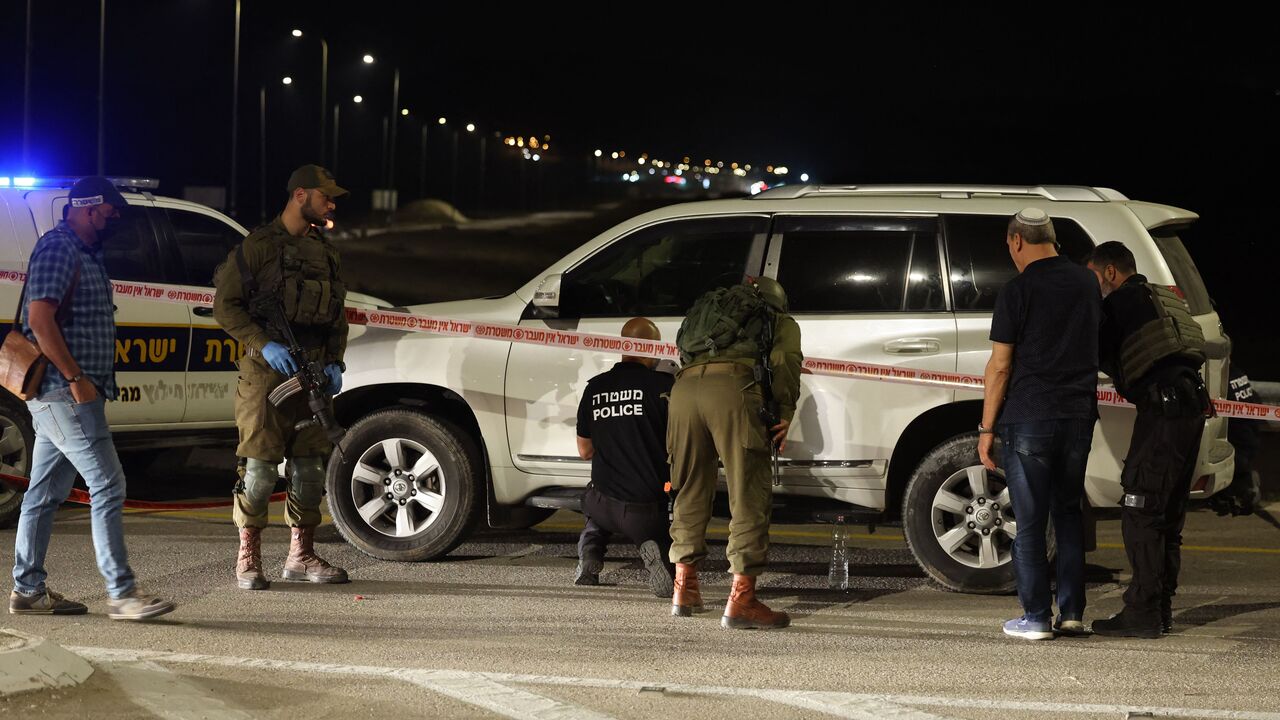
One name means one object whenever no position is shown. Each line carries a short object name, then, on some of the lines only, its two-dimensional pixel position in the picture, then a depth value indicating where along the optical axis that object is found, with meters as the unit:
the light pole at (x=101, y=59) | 64.87
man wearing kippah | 13.30
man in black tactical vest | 13.64
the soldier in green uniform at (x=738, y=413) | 13.98
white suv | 15.44
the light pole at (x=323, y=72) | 121.81
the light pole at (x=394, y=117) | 141.62
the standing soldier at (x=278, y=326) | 15.26
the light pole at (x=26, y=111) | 59.62
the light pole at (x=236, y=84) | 85.19
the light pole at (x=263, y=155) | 98.56
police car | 19.31
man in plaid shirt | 13.23
